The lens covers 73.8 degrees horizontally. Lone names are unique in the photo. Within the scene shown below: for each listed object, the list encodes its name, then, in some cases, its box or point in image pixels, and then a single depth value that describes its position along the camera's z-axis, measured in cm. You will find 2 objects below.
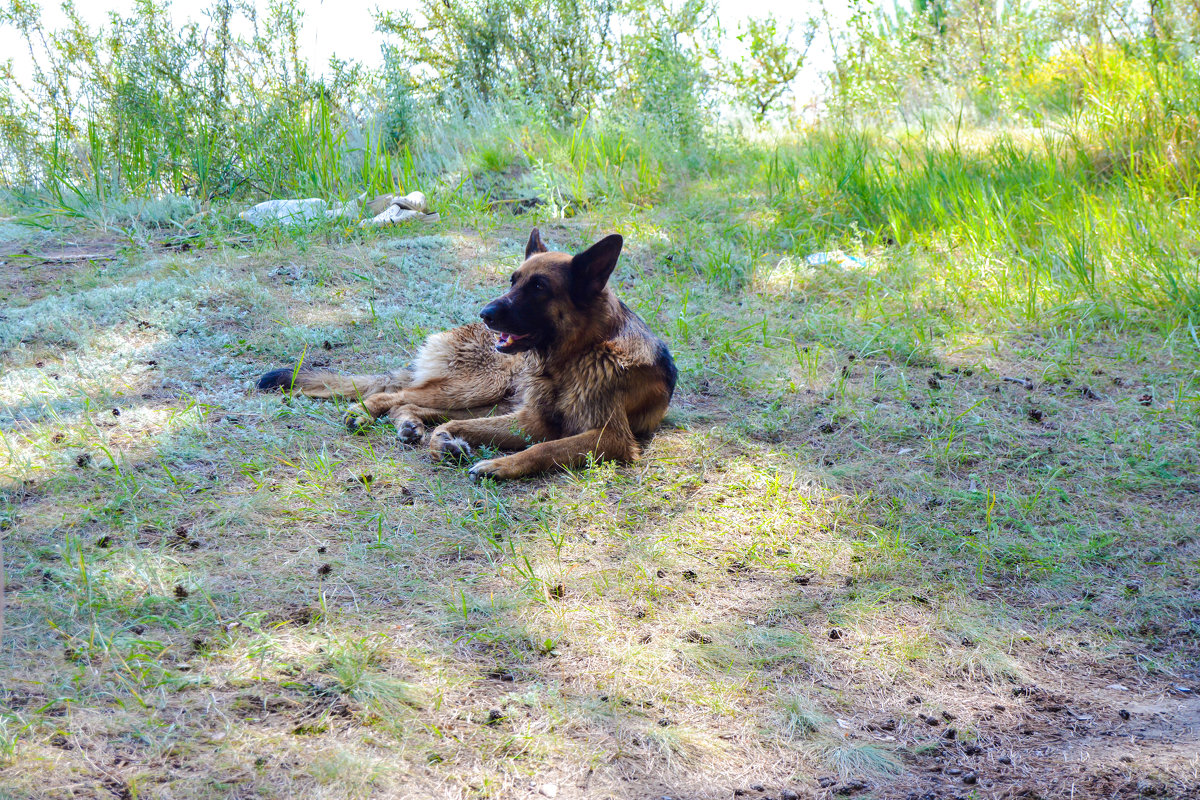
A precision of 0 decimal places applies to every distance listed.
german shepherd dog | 441
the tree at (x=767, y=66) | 1556
